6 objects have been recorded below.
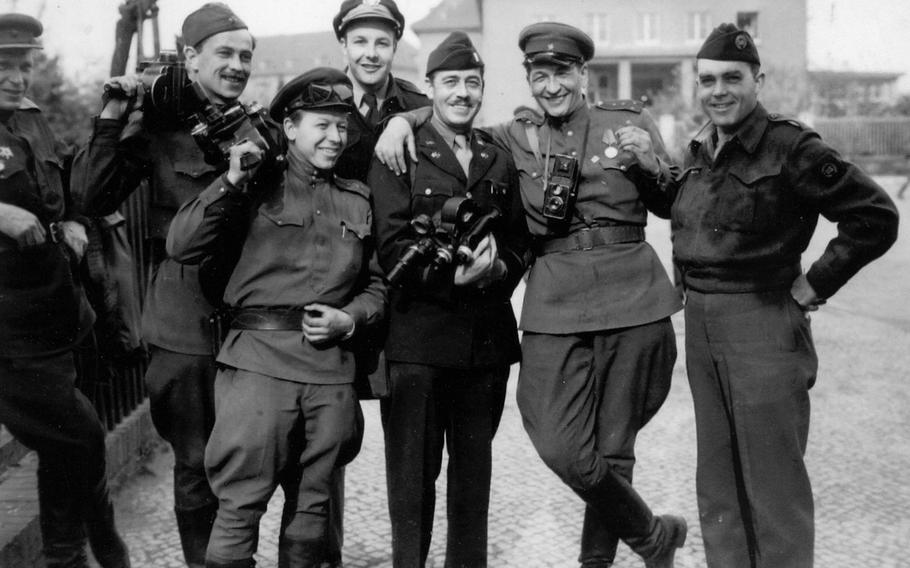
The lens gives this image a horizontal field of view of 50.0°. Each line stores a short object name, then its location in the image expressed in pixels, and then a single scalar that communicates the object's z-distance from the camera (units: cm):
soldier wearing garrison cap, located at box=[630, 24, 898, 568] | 371
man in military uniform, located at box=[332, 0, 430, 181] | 428
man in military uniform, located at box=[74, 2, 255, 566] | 396
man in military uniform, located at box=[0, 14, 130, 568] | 394
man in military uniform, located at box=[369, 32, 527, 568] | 388
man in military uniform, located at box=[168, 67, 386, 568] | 360
